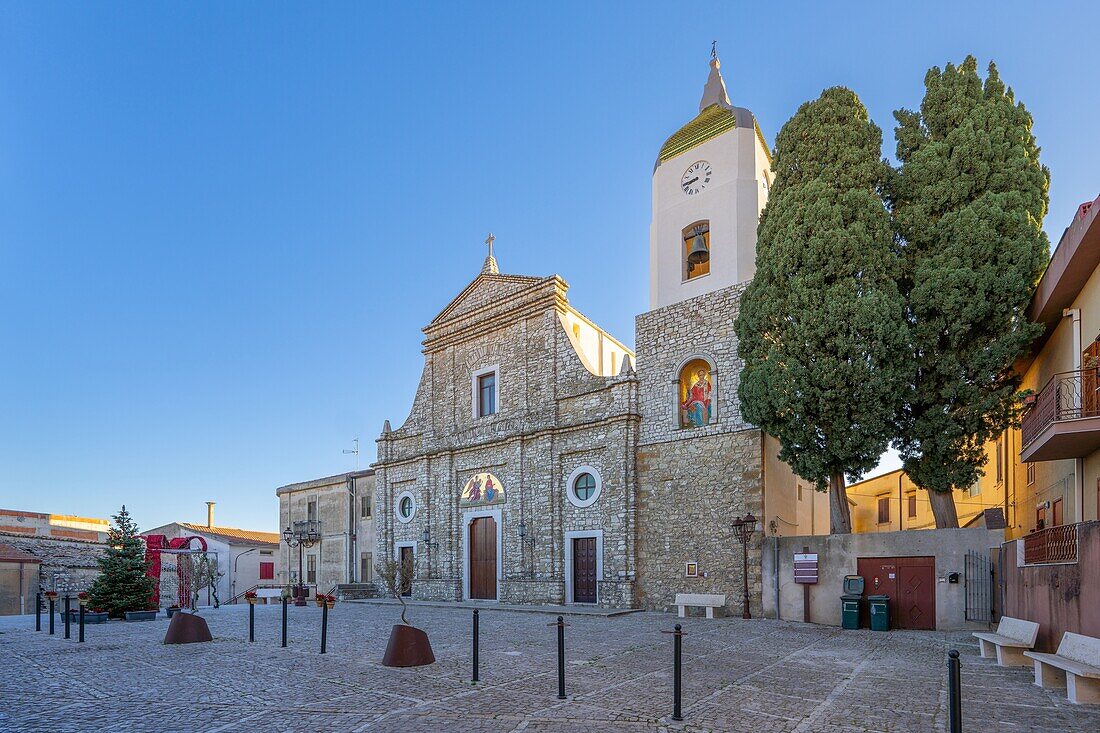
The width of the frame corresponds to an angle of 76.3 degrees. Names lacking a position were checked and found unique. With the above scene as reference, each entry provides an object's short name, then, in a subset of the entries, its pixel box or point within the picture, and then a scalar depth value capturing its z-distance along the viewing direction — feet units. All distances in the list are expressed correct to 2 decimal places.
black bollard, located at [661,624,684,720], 22.75
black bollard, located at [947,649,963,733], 14.66
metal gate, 47.11
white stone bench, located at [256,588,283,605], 116.18
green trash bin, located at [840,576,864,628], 50.52
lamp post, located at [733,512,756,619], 58.70
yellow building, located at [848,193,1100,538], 35.35
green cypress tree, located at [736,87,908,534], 49.47
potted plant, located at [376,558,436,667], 33.01
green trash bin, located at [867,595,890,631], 49.26
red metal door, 49.83
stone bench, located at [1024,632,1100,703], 24.23
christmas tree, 60.18
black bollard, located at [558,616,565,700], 26.30
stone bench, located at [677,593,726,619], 59.57
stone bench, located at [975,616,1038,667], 31.04
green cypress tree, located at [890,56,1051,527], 46.73
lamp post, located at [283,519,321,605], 109.91
